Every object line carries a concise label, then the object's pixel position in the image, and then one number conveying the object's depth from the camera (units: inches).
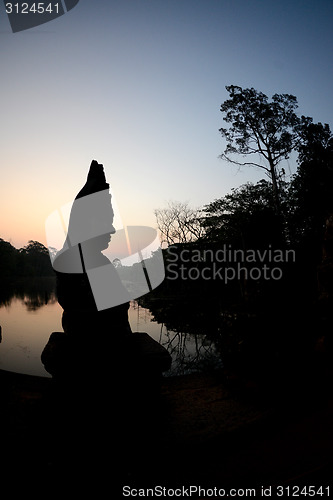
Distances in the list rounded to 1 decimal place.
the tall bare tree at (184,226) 1203.4
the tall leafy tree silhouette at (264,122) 796.0
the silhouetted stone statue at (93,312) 129.8
